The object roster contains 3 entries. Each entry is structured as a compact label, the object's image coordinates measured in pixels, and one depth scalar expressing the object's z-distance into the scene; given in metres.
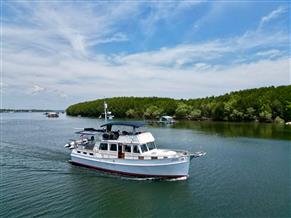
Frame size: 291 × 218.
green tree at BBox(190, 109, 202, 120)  107.97
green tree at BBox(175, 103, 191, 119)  113.29
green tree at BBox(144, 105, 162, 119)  120.09
